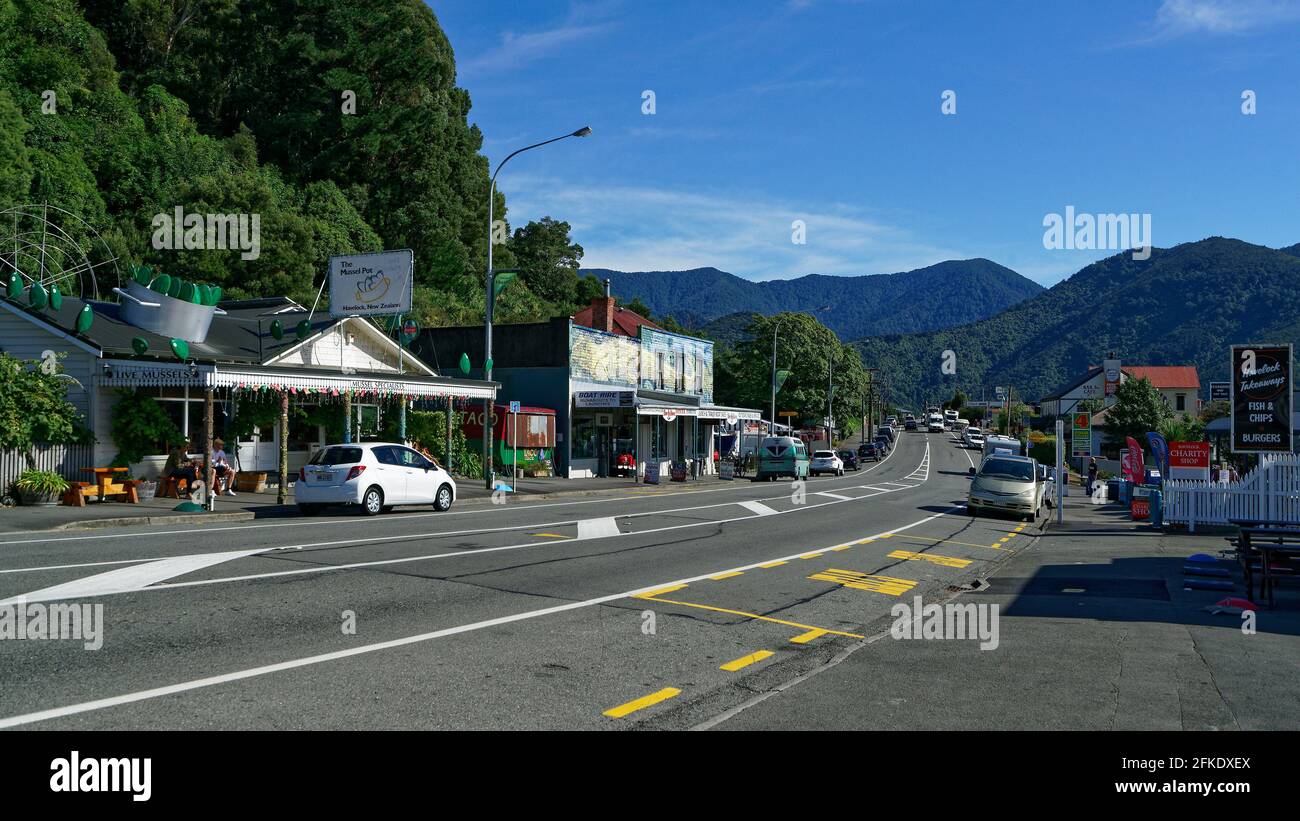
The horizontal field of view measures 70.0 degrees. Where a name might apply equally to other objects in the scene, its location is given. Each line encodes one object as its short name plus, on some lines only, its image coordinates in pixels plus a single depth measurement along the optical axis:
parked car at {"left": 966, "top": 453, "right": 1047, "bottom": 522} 24.69
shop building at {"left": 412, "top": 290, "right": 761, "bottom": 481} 38.66
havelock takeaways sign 20.55
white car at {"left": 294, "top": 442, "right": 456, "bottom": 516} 19.44
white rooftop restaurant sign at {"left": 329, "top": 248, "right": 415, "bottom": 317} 29.11
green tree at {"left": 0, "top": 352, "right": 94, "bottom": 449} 19.31
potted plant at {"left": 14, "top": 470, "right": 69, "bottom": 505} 19.25
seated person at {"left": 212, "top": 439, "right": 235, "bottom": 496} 22.31
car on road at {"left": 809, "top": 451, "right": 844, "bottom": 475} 51.81
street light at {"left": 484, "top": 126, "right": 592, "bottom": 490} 27.81
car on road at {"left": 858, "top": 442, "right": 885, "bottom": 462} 71.38
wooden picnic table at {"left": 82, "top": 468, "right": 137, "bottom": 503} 20.14
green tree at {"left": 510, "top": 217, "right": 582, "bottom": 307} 86.75
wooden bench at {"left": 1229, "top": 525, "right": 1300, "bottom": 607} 11.55
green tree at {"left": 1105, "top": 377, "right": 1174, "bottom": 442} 59.47
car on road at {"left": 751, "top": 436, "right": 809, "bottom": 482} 43.38
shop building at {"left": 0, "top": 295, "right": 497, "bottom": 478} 21.75
